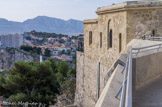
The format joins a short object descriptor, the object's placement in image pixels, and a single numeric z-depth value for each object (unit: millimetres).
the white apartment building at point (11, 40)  188750
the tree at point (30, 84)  21359
